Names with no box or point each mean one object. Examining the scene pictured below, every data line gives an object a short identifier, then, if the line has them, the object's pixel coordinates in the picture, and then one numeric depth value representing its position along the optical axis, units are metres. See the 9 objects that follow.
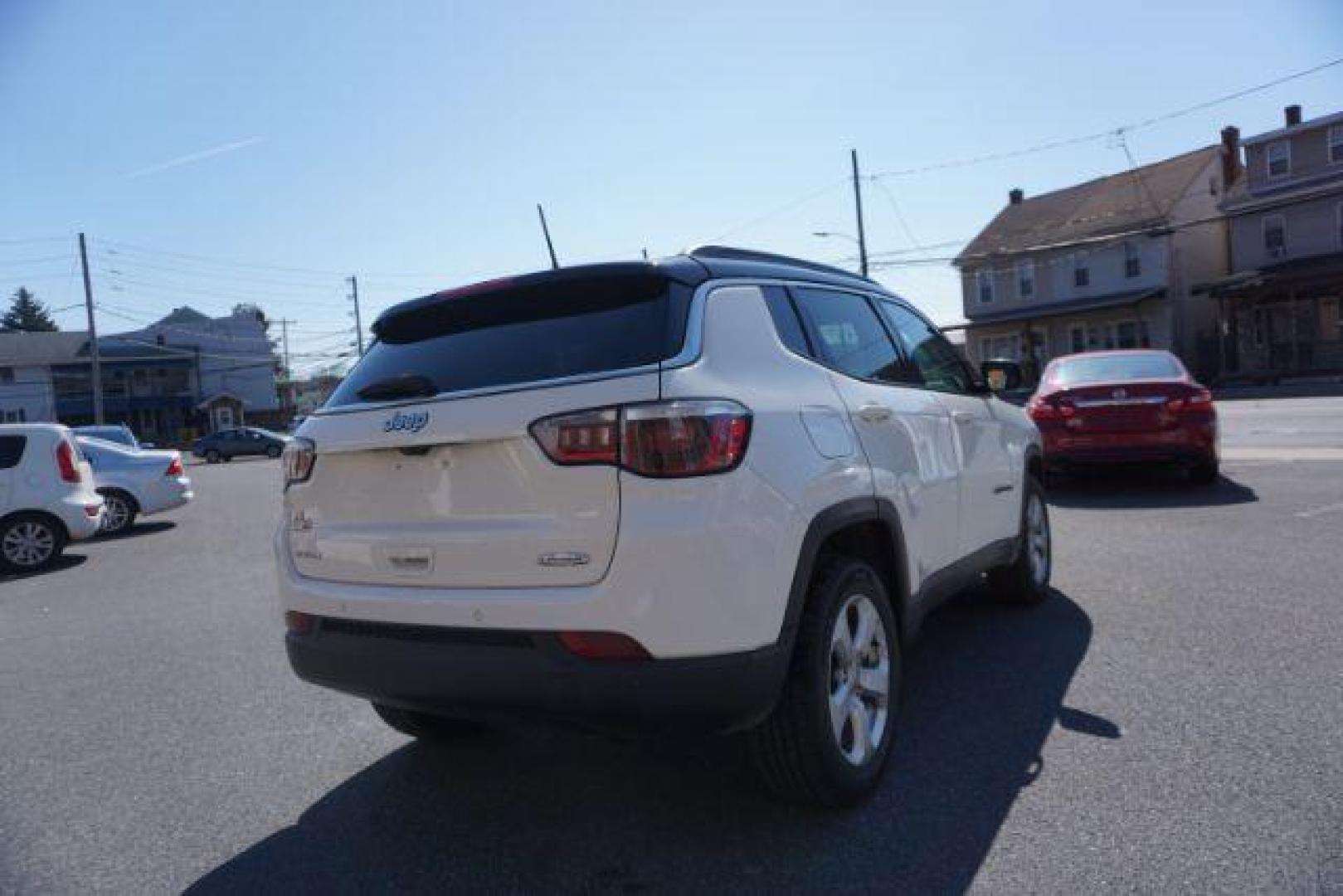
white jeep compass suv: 2.56
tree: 108.97
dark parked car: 43.59
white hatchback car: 10.27
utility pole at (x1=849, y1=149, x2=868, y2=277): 34.50
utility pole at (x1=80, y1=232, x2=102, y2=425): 47.12
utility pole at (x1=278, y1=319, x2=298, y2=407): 90.56
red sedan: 9.23
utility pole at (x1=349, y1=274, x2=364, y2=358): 75.00
